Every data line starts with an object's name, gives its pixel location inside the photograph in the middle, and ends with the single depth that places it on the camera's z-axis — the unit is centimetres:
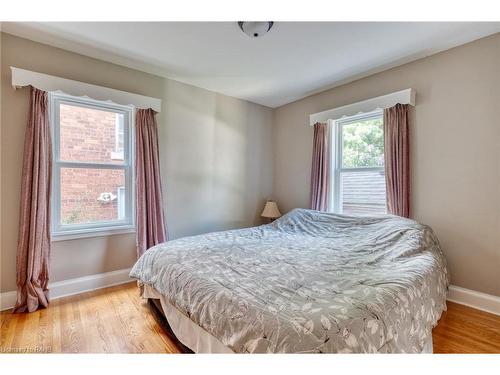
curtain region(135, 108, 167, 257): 279
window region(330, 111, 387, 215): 295
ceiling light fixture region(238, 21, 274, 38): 197
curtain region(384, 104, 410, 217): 261
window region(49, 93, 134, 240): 247
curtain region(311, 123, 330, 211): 333
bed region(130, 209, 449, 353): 104
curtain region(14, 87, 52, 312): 217
